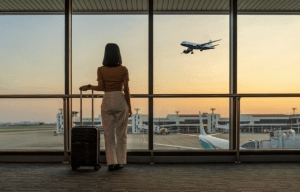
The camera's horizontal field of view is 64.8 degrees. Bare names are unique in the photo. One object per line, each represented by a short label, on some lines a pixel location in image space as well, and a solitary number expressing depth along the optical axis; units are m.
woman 2.54
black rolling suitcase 2.58
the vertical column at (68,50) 3.19
